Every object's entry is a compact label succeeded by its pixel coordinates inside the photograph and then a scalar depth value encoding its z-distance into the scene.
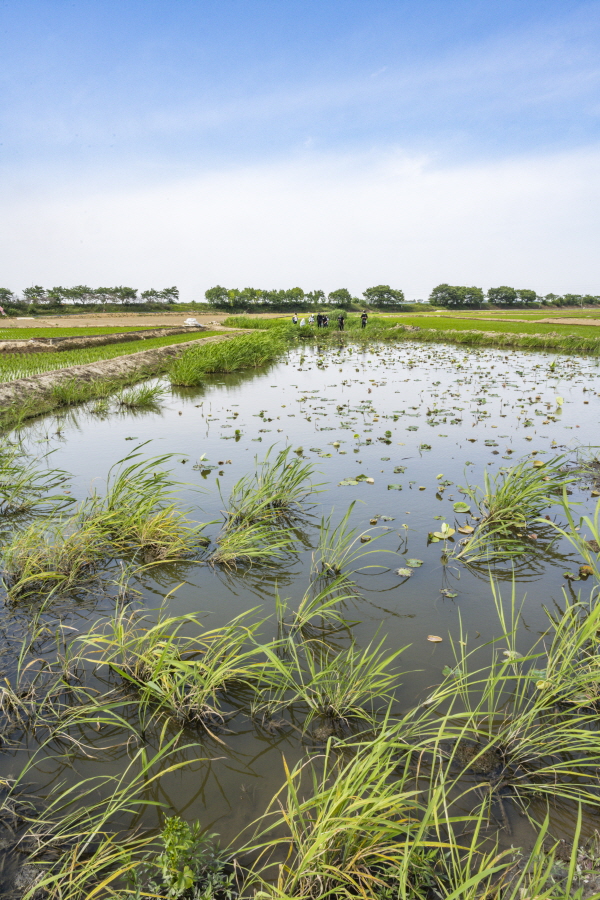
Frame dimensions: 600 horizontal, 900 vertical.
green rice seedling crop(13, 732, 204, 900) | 1.67
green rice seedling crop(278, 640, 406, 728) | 2.43
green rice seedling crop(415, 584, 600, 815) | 2.10
